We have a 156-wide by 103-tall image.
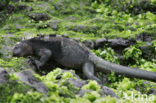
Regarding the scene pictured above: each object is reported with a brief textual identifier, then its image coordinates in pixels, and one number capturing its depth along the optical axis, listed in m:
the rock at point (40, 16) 21.12
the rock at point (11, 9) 22.78
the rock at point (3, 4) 22.91
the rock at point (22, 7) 22.81
